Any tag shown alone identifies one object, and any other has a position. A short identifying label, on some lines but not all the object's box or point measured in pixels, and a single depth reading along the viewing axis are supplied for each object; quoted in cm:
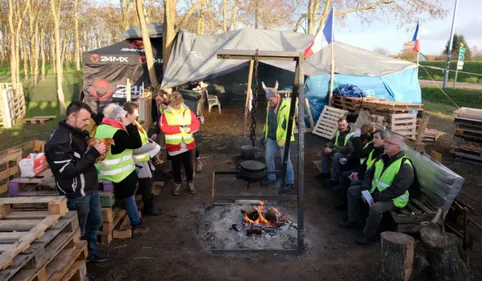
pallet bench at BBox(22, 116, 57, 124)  1359
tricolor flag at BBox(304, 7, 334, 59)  1103
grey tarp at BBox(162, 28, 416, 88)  1195
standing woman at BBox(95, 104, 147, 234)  436
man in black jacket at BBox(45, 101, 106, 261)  361
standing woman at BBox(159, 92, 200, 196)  619
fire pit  496
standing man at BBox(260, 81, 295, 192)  654
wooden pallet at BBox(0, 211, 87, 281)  280
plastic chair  1665
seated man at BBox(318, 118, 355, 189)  693
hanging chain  571
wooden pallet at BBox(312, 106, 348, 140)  1177
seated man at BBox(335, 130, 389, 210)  570
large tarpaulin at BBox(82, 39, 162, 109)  1514
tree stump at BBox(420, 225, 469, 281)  404
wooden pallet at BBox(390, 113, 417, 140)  1051
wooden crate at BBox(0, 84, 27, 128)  1281
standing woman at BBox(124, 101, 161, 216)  473
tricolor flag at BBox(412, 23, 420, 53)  1347
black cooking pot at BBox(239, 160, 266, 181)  508
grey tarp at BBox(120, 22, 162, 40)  1464
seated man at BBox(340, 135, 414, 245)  482
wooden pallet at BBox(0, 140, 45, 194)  496
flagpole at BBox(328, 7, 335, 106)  1223
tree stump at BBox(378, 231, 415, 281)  402
